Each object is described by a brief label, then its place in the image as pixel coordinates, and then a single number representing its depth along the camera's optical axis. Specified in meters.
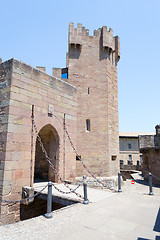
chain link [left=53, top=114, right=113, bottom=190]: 9.88
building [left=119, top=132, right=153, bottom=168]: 34.84
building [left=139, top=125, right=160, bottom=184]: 14.36
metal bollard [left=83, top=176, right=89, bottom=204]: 6.02
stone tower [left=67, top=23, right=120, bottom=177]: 12.02
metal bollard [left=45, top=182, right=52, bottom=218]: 4.93
